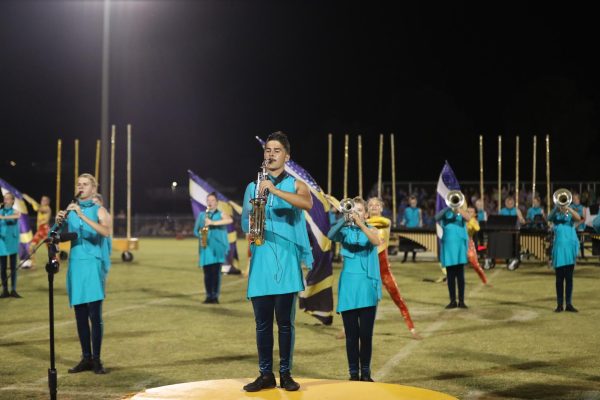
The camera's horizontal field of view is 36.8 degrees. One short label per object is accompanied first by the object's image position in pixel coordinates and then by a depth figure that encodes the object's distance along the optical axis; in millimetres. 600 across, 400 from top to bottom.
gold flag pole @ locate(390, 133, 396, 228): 28089
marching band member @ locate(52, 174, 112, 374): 8883
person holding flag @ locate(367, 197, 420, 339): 9484
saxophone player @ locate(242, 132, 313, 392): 6520
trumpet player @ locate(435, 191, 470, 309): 14422
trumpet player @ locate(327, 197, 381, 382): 8023
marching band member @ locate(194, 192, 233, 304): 15250
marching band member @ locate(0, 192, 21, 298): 16453
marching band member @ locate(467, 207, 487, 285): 16406
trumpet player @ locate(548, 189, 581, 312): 13641
